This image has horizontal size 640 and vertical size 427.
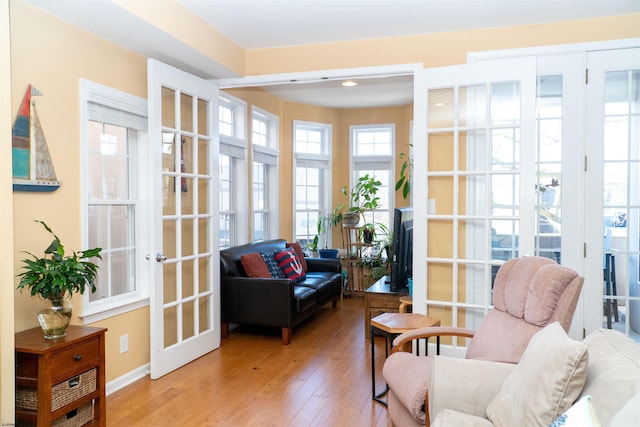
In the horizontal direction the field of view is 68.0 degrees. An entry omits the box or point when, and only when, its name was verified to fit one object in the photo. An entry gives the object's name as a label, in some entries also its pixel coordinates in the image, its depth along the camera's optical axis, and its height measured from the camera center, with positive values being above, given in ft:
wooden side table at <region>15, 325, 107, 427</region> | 7.63 -2.93
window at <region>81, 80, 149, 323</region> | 10.33 +0.18
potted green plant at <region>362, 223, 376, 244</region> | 21.81 -1.38
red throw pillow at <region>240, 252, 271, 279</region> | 15.51 -2.09
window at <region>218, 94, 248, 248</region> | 17.52 +1.18
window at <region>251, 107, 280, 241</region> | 19.84 +1.27
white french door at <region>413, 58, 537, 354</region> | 11.24 +0.58
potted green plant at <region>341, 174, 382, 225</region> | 22.26 +0.40
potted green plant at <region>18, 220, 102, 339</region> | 7.88 -1.33
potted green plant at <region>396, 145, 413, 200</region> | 20.89 +1.21
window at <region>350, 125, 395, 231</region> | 23.34 +2.18
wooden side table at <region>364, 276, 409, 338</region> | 14.59 -3.04
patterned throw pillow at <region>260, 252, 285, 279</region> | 16.34 -2.20
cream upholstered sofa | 4.42 -1.94
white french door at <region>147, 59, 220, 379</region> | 11.47 -0.40
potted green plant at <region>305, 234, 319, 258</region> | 22.30 -2.10
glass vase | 8.09 -1.98
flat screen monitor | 13.65 -1.38
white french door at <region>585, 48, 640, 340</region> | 11.27 +0.31
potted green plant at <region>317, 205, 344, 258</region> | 23.12 -0.97
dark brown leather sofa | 14.57 -3.03
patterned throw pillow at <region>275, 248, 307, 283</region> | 17.03 -2.26
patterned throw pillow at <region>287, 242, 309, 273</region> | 19.12 -2.05
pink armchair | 7.10 -2.09
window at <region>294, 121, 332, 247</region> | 22.97 +1.31
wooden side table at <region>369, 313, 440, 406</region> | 9.80 -2.56
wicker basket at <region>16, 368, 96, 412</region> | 7.75 -3.21
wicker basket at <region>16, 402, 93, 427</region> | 7.83 -3.77
